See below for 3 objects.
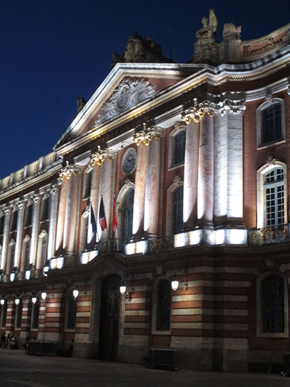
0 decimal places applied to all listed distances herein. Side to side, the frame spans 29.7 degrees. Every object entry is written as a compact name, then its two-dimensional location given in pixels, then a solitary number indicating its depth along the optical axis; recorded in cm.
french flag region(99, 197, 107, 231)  3164
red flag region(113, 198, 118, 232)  3119
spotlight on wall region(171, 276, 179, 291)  2609
